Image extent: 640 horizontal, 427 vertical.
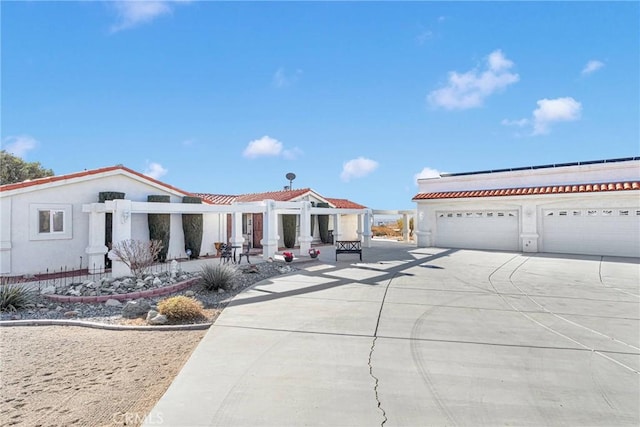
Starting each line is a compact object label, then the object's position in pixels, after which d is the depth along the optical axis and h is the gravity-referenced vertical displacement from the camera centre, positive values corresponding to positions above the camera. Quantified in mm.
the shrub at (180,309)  7444 -1924
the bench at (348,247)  17697 -1341
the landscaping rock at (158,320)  7266 -2100
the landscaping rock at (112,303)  9063 -2156
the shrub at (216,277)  10562 -1725
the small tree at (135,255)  11039 -1033
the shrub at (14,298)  8412 -1894
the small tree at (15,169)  25344 +4432
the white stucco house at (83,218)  12195 +269
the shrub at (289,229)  23598 -415
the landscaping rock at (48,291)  9680 -1936
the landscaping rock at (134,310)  8008 -2108
